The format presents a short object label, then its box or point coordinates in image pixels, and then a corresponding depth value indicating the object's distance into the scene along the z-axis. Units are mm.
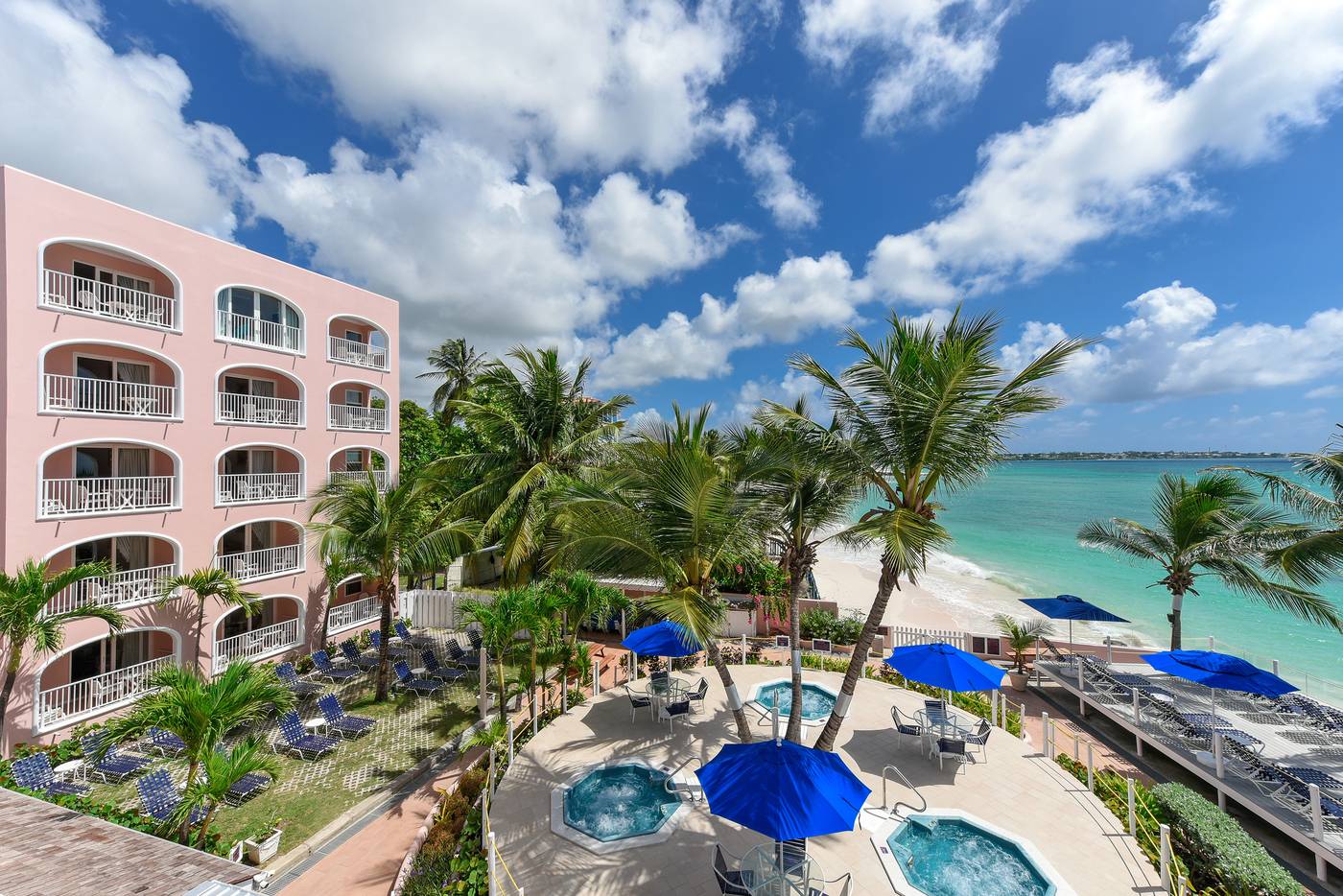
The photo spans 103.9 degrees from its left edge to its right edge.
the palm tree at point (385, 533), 13555
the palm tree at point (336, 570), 15594
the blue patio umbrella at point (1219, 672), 10781
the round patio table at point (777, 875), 6590
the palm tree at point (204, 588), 13219
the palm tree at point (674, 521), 8484
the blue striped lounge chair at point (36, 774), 9125
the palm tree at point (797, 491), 9328
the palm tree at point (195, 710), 7008
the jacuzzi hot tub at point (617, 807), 7996
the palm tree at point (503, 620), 11180
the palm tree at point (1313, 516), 10336
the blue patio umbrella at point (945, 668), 10516
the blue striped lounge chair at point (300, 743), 11062
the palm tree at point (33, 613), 9688
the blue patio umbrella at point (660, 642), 12602
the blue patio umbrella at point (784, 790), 6203
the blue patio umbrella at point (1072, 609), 15828
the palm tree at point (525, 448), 16250
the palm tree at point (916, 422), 7762
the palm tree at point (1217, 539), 12602
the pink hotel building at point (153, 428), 11414
